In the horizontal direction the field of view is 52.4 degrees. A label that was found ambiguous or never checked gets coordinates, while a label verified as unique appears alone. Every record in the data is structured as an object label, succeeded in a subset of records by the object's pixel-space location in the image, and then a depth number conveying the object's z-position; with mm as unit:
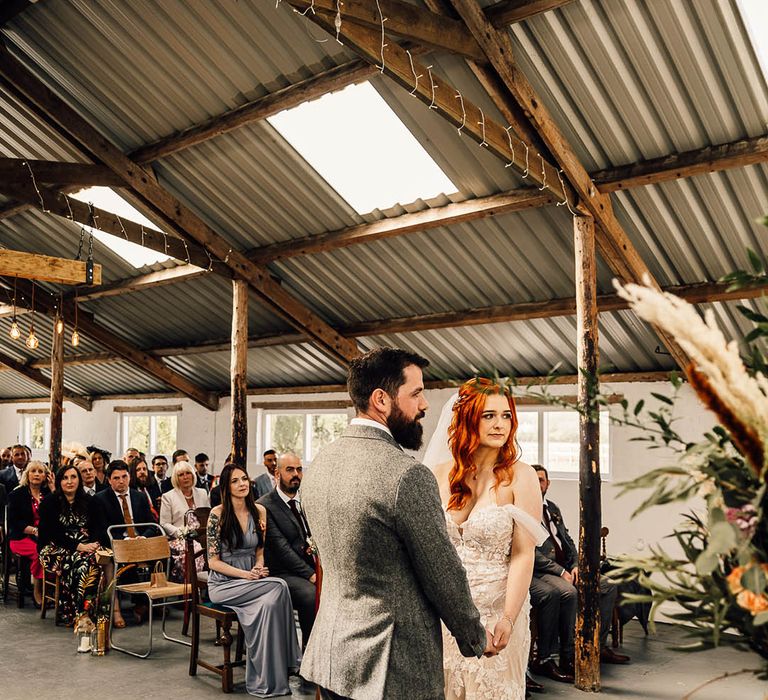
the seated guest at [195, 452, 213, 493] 10370
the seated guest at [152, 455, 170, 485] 10625
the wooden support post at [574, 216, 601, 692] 5504
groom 1766
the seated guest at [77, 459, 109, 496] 8023
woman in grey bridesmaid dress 5102
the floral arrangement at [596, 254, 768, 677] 949
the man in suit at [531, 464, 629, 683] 5746
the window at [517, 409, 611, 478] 9492
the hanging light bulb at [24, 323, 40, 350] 8070
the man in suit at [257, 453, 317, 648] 5434
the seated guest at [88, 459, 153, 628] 7020
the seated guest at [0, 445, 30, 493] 9688
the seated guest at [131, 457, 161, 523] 8875
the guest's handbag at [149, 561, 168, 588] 6223
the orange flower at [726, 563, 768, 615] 1013
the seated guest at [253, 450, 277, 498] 9547
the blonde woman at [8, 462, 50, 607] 7593
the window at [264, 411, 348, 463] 12312
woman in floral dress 6770
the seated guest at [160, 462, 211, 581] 7160
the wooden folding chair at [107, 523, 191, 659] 5949
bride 2775
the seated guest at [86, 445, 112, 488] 9561
